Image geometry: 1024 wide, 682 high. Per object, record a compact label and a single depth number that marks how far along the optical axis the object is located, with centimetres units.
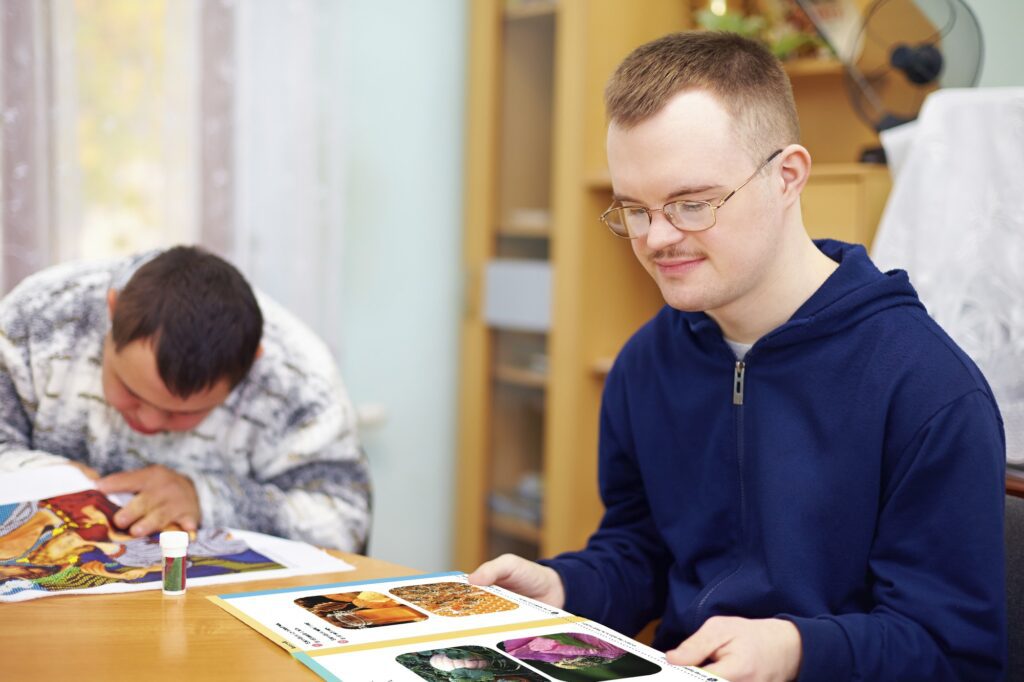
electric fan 210
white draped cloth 173
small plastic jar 119
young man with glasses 109
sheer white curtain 246
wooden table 95
